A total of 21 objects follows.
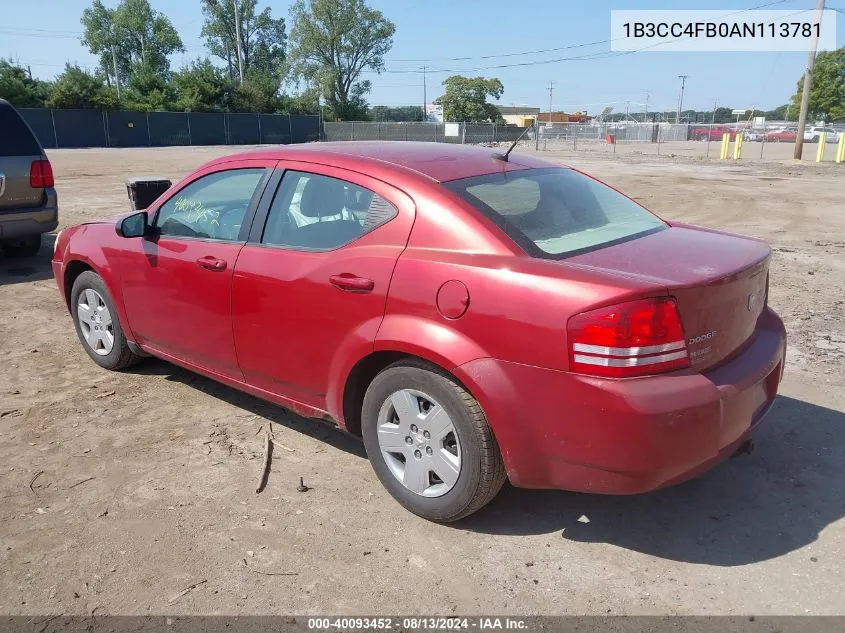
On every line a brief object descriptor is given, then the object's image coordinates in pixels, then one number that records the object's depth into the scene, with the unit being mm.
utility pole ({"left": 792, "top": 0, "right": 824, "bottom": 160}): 28516
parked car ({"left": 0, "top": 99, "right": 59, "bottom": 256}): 7691
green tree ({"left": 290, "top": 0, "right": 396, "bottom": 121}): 78000
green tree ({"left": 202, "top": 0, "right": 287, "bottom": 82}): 84000
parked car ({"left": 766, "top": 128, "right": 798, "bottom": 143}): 65500
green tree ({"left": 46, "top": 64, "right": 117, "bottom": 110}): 48594
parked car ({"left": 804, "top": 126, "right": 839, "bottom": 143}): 59500
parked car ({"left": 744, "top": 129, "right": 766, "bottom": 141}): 65562
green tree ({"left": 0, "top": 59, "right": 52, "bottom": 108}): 48406
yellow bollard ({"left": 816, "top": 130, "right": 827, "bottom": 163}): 30531
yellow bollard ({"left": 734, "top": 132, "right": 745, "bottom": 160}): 33812
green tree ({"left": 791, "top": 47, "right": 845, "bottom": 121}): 68812
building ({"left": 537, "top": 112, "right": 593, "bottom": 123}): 109750
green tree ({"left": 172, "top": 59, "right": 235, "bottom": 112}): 56875
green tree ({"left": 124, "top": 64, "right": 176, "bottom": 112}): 56969
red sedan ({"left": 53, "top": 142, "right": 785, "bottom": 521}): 2547
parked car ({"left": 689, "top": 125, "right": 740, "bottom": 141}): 67062
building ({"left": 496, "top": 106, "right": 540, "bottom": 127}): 126088
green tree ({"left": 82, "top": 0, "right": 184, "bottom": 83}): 87688
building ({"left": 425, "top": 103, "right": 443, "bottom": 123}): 105944
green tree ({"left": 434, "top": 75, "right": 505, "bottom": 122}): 89062
